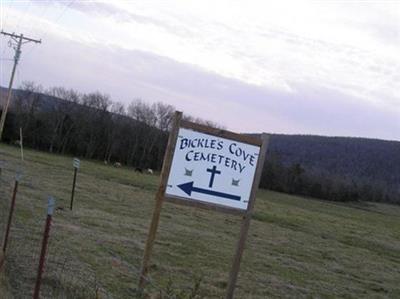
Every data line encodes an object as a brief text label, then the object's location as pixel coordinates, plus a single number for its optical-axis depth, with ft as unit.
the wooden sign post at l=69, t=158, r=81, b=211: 63.26
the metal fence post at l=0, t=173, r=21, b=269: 26.83
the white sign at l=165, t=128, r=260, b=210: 20.49
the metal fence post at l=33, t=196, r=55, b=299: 17.52
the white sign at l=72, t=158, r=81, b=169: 64.59
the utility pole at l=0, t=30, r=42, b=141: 170.09
